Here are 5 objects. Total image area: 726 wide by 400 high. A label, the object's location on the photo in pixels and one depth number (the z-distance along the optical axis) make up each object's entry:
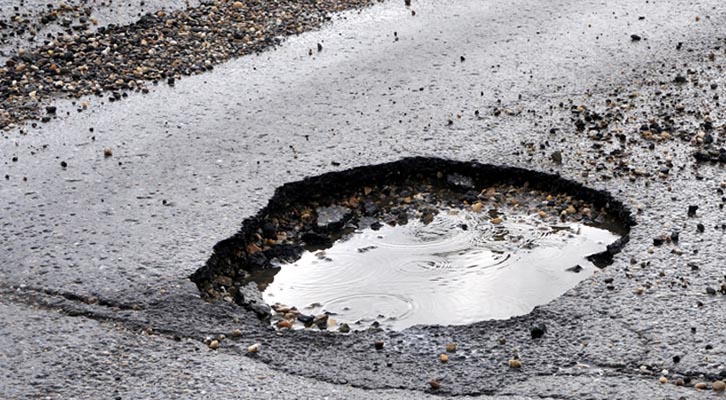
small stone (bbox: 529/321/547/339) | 9.02
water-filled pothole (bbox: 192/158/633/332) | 9.95
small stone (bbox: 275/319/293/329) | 9.42
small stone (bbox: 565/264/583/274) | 10.52
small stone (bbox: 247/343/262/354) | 8.90
